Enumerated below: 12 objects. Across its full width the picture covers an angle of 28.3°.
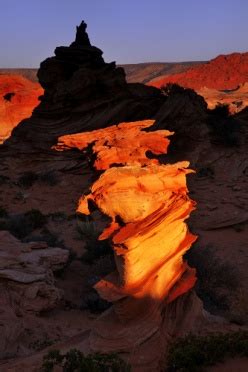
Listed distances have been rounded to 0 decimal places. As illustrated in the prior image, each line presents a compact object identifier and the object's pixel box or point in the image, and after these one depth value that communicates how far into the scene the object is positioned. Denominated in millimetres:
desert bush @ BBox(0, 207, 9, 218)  14727
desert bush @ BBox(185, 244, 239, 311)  8523
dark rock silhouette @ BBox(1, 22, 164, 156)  18766
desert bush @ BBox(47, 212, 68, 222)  14662
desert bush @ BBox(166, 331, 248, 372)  4758
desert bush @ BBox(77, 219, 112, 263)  10922
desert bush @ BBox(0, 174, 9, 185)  17725
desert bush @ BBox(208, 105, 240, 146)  18469
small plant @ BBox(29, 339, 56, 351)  6764
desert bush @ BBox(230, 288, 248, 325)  6391
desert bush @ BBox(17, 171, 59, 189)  17597
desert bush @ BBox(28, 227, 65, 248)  11609
